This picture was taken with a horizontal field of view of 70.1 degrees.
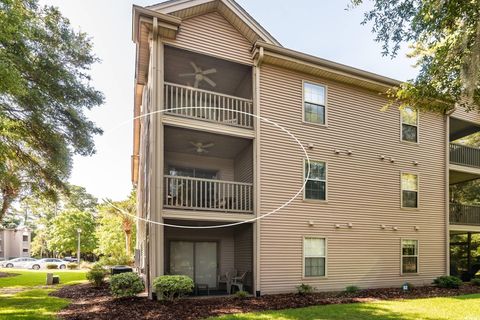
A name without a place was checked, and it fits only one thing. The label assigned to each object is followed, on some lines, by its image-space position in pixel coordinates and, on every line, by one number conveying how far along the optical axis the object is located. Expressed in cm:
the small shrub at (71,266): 3497
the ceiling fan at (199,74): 1309
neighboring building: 6412
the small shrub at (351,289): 1279
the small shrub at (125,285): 1025
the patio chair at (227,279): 1306
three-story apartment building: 1152
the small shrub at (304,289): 1202
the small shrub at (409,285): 1391
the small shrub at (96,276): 1466
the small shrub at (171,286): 982
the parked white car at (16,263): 3888
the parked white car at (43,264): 3566
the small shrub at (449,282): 1459
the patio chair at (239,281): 1216
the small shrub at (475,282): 1576
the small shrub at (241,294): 1123
